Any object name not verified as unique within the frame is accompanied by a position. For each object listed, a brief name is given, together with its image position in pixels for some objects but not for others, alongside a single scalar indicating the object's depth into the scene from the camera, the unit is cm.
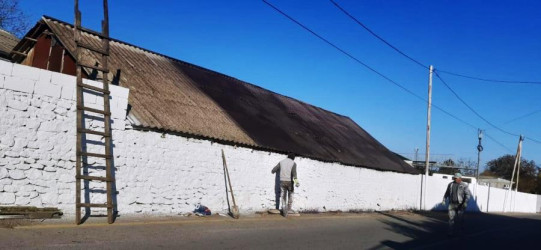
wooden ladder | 937
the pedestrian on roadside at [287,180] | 1469
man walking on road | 1348
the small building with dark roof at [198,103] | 1261
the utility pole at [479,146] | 3831
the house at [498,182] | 5937
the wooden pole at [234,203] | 1292
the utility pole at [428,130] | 2642
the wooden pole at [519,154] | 4520
